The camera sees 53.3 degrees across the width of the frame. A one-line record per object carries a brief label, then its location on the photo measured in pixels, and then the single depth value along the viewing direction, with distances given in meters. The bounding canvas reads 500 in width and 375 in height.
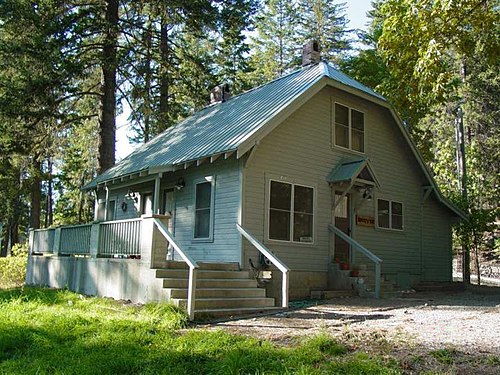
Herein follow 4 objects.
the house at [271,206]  10.90
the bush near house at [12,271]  19.66
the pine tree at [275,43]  34.69
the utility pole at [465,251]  19.52
